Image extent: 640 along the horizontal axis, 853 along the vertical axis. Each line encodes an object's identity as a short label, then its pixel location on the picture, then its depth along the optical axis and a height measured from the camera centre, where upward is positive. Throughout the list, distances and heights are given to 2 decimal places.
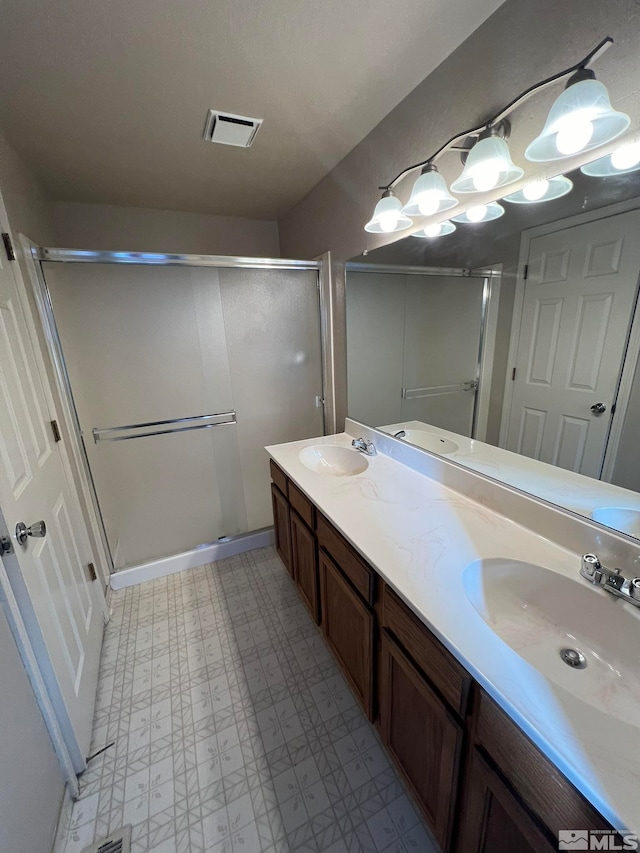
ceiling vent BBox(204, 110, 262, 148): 1.37 +0.89
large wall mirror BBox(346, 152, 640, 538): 0.85 -0.04
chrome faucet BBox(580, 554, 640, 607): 0.73 -0.55
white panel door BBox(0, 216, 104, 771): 1.03 -0.59
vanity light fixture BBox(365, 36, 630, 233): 0.73 +0.46
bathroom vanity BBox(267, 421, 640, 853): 0.53 -0.66
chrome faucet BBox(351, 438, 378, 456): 1.79 -0.57
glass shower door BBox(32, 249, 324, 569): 1.79 -0.20
